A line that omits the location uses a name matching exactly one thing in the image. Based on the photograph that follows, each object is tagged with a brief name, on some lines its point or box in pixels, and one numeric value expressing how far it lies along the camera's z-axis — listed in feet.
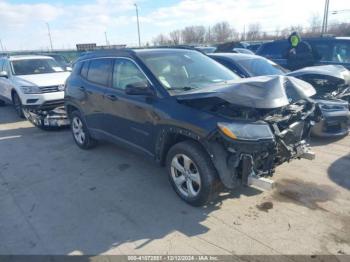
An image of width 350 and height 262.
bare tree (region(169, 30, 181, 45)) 220.86
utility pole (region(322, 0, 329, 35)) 99.00
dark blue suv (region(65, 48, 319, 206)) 10.69
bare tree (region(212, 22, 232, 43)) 207.23
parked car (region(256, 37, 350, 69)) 28.48
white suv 24.72
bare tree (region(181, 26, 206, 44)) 219.61
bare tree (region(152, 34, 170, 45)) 219.10
